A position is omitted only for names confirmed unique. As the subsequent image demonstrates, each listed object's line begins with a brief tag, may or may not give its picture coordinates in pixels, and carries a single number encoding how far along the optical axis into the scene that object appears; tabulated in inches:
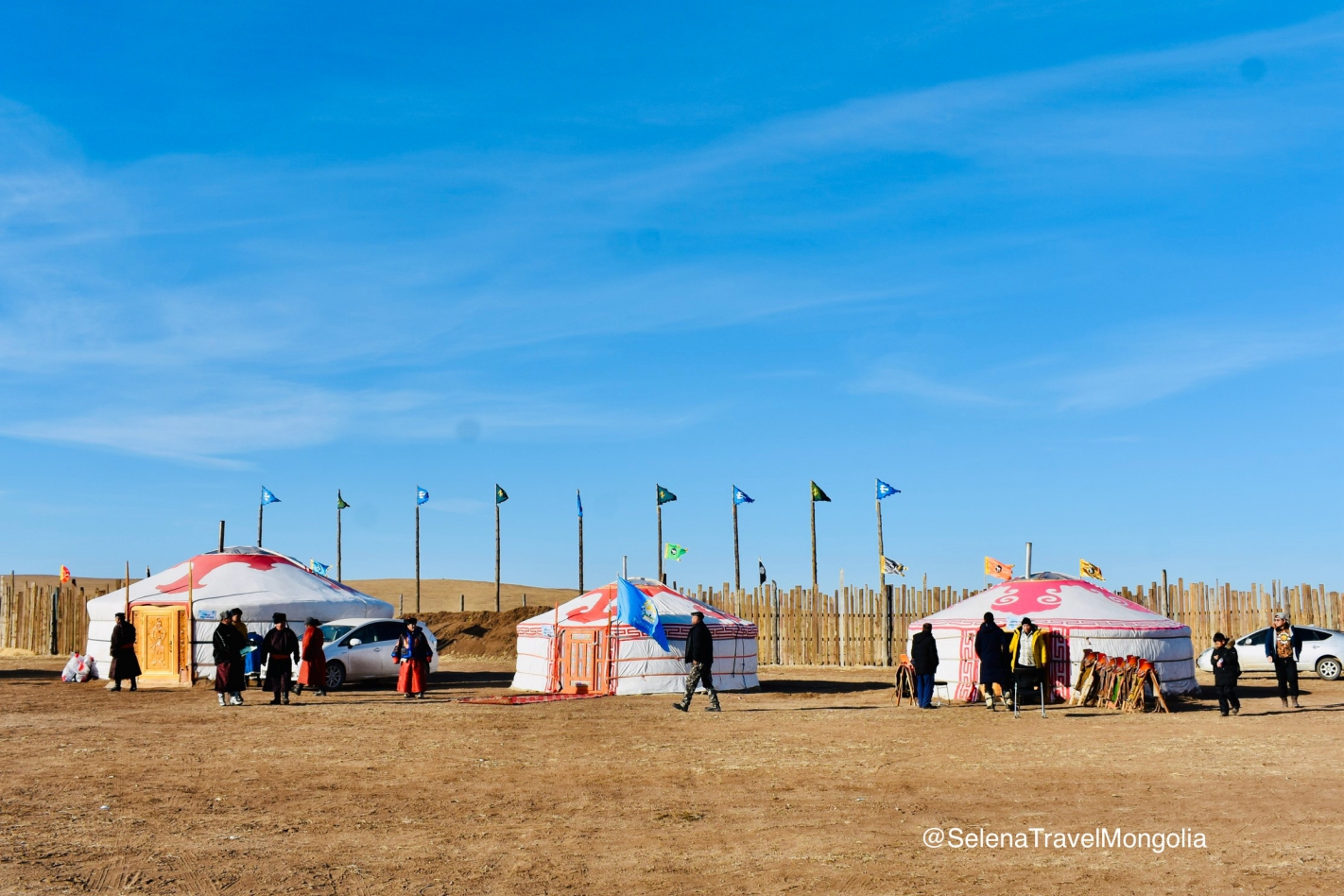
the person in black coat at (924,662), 759.1
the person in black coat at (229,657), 787.4
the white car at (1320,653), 993.5
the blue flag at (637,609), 839.1
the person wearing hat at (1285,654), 717.9
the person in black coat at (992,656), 734.5
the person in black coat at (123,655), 934.4
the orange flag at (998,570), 1101.1
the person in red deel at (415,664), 870.4
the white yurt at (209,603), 995.9
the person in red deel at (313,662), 868.0
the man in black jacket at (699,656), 745.0
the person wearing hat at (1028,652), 746.2
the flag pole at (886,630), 1202.6
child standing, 695.7
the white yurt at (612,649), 893.2
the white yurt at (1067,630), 818.8
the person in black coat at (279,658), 808.9
